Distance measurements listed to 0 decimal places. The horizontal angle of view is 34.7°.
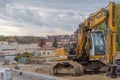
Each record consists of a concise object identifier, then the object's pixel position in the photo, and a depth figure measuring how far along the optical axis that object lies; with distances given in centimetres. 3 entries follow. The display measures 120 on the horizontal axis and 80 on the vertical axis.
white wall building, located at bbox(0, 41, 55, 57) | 6039
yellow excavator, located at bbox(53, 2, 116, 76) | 1421
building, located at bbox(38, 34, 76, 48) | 8137
